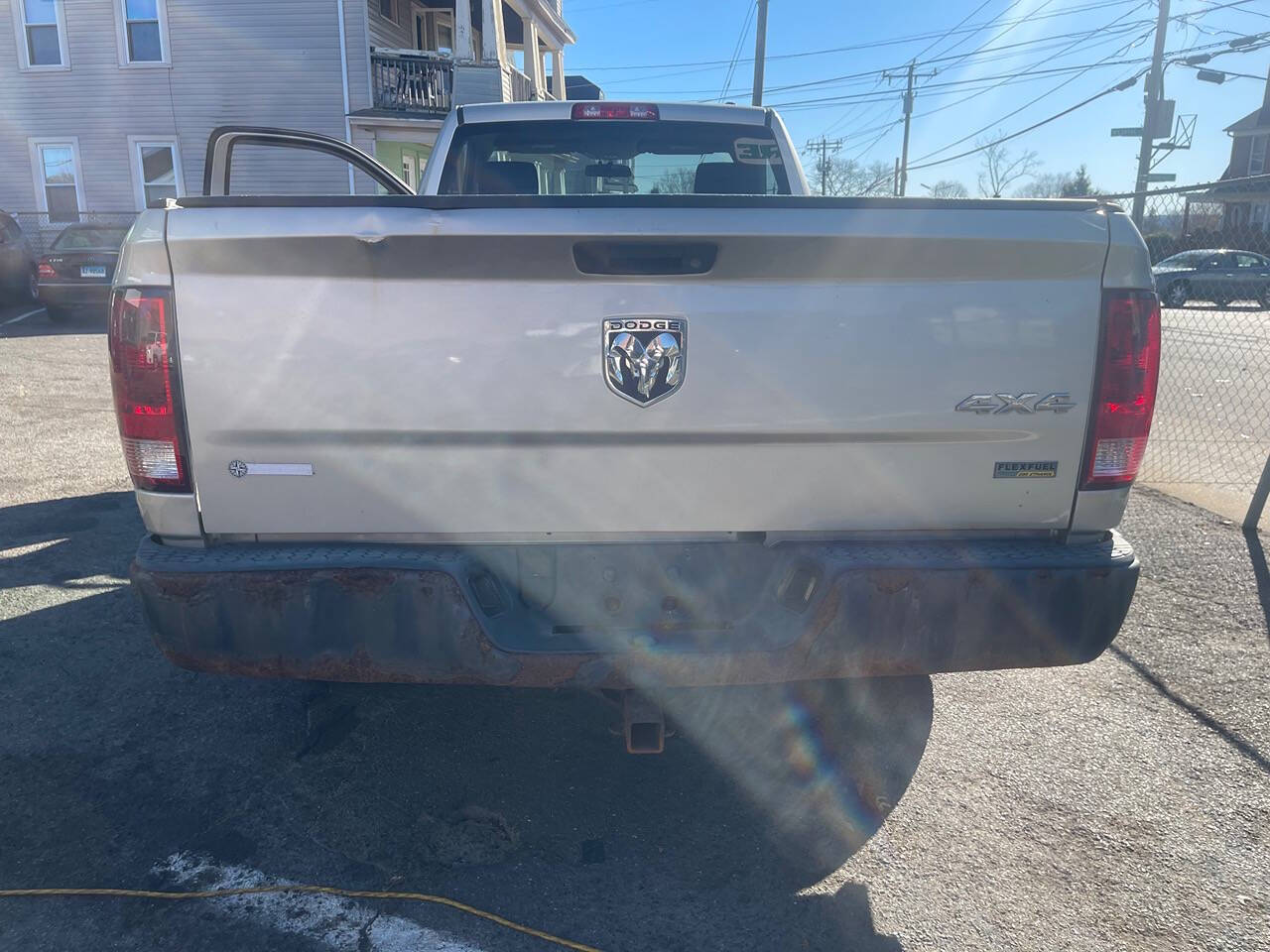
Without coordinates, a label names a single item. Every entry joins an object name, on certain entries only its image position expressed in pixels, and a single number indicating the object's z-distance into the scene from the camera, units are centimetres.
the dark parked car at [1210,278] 2073
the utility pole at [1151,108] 2597
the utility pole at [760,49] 2411
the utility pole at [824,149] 5668
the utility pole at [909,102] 4691
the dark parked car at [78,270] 1453
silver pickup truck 234
